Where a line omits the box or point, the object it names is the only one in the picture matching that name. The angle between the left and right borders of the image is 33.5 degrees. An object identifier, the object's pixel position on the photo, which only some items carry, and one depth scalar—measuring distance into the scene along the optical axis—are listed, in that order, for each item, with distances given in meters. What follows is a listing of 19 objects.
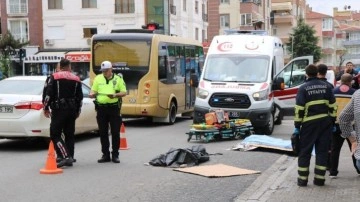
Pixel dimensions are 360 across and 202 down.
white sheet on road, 12.41
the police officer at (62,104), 10.19
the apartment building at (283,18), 89.26
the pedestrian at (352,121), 8.01
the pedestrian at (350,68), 15.78
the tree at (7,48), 40.62
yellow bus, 18.02
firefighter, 8.30
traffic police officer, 10.73
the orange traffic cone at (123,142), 12.90
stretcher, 13.98
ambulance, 15.55
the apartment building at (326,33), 105.88
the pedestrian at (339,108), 9.12
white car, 12.12
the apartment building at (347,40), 118.25
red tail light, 12.14
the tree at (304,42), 72.25
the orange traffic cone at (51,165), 9.63
